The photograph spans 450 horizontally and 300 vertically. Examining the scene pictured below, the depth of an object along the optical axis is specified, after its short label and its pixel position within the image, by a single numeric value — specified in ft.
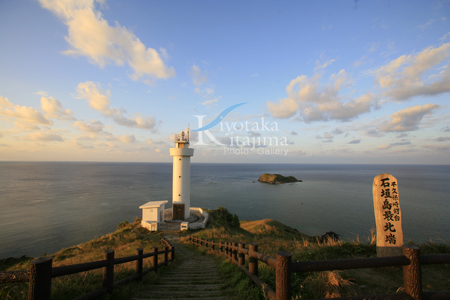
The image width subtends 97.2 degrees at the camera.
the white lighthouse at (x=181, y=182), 68.03
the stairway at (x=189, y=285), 13.62
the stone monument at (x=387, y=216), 18.66
